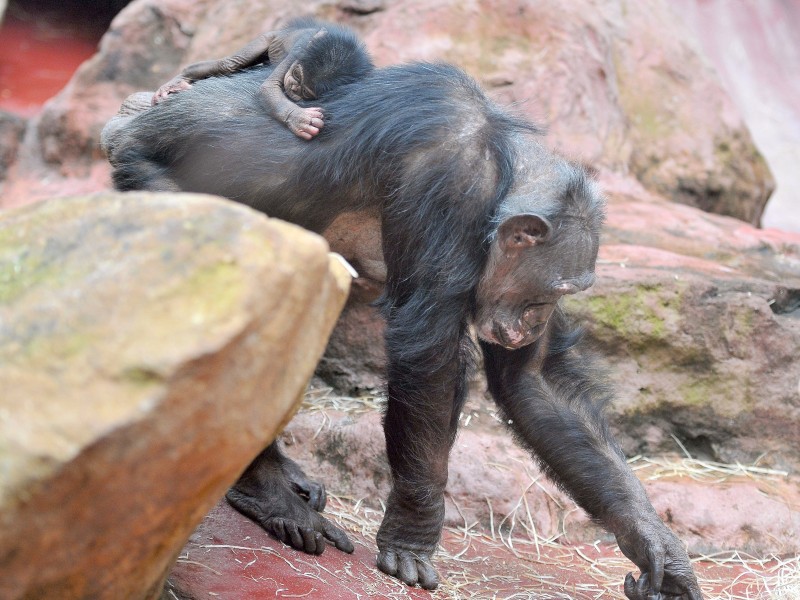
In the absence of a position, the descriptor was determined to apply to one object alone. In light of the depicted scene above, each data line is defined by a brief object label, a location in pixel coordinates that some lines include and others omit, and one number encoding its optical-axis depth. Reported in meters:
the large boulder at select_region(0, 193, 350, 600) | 2.06
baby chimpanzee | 4.21
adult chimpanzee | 4.04
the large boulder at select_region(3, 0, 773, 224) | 7.36
